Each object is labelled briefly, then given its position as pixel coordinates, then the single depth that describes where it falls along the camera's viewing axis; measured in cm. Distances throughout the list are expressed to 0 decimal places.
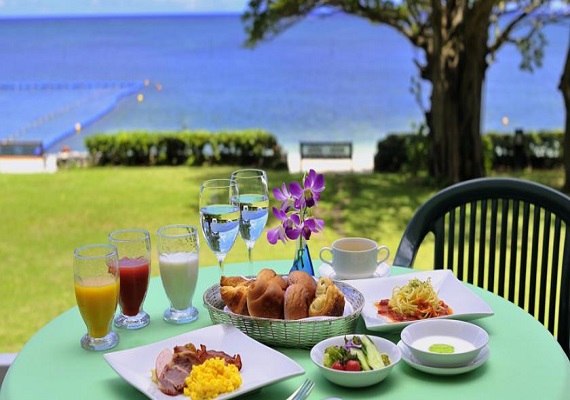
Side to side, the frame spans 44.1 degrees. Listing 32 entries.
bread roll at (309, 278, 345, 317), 135
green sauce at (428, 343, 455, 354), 128
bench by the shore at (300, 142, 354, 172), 1000
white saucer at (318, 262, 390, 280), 171
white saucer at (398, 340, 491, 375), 122
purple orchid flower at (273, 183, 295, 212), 150
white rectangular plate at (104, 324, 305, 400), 115
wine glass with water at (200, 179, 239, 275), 150
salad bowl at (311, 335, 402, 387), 116
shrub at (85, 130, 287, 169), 1027
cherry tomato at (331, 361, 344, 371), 119
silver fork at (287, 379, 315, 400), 113
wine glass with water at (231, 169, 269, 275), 157
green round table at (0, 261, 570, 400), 118
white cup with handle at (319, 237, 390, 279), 167
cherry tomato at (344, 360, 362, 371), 118
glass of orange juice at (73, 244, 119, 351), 132
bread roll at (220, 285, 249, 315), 138
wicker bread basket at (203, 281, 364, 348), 131
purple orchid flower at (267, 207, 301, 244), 151
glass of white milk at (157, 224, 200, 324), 146
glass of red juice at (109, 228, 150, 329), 142
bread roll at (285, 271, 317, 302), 137
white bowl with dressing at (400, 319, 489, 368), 123
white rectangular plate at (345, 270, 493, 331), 142
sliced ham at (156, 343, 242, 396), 114
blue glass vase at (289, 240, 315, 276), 161
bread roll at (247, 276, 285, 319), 134
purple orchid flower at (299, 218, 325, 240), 151
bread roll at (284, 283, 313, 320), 133
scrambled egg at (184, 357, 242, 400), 111
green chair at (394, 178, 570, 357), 200
